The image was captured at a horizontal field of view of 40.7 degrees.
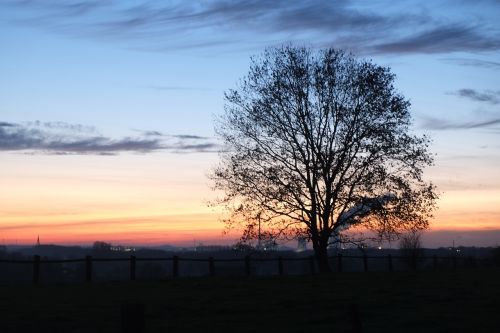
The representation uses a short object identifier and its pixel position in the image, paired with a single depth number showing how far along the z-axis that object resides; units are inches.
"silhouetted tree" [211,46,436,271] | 1640.0
